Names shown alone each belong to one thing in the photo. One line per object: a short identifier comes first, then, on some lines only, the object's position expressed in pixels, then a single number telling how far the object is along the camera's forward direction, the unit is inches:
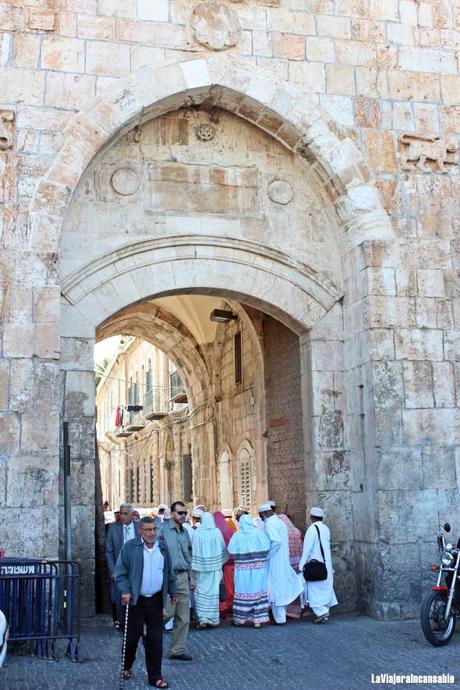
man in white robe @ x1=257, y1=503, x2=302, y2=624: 350.9
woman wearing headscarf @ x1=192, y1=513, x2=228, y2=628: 342.6
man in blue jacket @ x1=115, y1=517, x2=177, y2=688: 239.1
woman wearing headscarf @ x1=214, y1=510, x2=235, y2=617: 370.3
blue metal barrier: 267.1
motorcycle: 287.1
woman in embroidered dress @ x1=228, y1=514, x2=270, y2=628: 345.4
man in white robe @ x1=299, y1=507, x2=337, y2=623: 348.5
